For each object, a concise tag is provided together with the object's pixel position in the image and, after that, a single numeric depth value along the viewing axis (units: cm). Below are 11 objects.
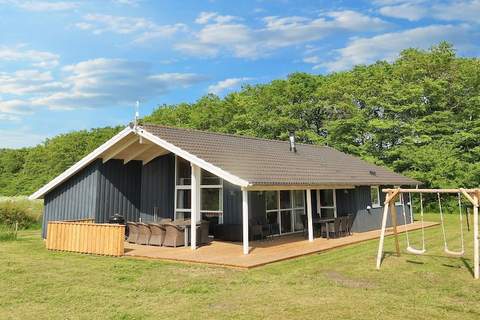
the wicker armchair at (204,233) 1298
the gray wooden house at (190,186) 1338
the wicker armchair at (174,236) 1263
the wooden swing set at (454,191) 830
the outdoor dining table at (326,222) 1406
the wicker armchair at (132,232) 1368
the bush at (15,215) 1902
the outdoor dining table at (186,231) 1276
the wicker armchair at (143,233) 1328
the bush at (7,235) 1515
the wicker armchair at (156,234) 1291
